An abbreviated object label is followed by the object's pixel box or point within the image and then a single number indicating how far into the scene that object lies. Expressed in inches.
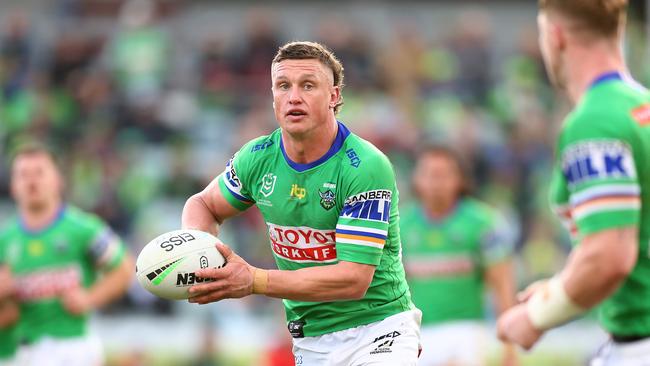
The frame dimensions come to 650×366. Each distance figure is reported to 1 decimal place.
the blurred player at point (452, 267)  816.3
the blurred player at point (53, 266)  778.8
